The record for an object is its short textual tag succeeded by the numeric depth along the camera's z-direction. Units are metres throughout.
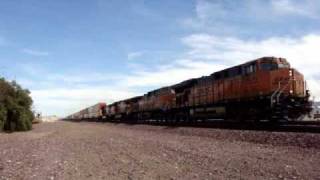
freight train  14.07
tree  28.85
